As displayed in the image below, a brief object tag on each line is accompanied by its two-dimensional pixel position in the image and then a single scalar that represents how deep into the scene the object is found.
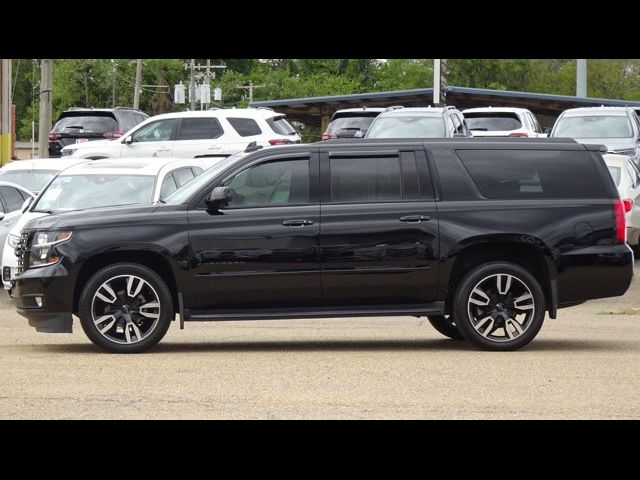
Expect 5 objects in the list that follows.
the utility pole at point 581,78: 50.03
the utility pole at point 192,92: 80.53
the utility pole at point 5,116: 46.09
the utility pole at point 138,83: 77.12
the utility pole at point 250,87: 99.91
